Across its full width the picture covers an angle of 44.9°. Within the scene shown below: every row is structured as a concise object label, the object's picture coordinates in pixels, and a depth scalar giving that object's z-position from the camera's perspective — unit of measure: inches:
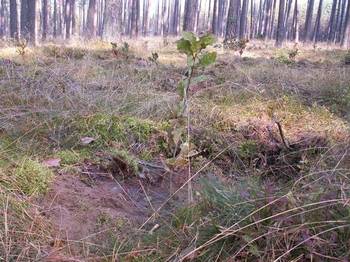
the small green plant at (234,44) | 372.8
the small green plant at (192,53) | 113.6
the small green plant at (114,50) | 296.9
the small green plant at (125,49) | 300.1
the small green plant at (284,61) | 312.7
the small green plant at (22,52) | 242.0
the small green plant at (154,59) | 258.1
